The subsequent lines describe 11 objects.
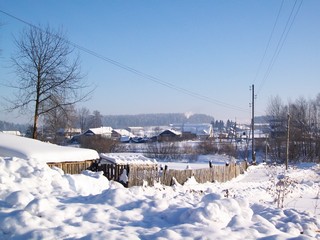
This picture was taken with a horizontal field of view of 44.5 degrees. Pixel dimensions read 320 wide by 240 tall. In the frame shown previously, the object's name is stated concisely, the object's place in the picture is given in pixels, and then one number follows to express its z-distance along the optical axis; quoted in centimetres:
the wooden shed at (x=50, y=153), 1284
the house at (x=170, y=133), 9362
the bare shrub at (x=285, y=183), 1429
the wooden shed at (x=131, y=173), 1766
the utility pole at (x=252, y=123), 4252
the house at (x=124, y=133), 11594
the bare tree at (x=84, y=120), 9410
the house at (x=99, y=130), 7475
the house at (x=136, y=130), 13938
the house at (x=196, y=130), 10676
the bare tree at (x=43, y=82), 2117
